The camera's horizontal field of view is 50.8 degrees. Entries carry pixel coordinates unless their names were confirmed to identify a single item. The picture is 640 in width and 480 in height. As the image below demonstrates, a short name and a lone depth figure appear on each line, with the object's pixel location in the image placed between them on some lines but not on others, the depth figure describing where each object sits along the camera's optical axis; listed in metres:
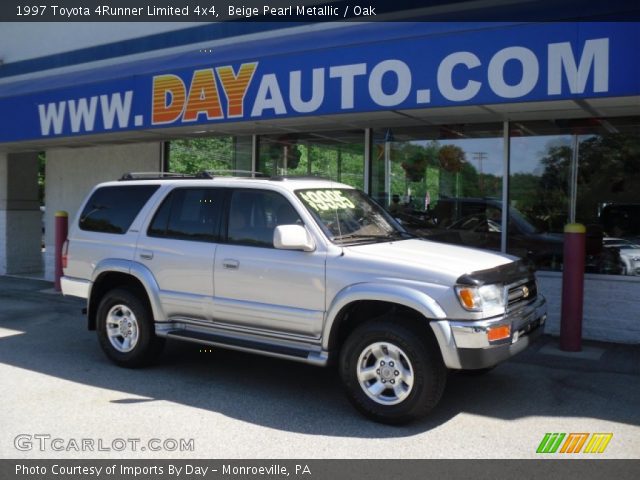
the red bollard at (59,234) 11.85
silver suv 5.10
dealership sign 6.58
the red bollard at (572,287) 7.55
